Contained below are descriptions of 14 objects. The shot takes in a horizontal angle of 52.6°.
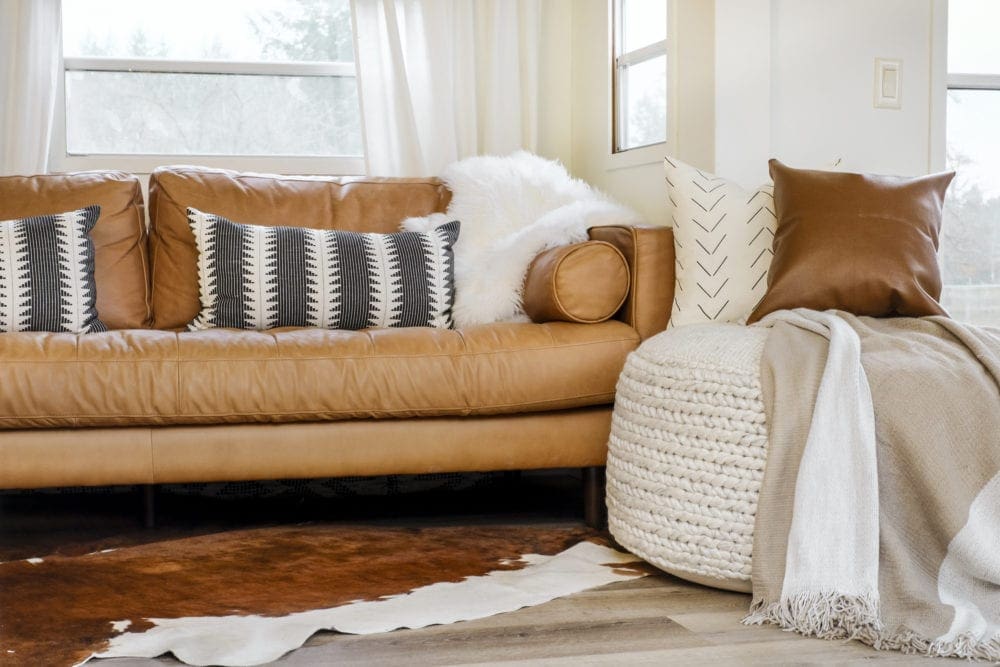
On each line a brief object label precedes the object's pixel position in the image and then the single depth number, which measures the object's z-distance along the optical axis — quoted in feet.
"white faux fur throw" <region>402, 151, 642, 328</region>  9.04
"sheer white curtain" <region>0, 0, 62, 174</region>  11.10
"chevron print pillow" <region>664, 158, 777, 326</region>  8.36
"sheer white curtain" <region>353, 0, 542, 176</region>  11.93
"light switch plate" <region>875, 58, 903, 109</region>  10.31
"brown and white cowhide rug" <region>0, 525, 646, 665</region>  5.67
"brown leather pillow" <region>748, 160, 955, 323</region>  7.77
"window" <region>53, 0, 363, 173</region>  11.88
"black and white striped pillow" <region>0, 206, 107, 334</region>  8.69
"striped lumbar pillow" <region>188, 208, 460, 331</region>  9.07
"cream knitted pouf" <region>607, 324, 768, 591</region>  6.31
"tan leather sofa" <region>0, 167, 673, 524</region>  7.43
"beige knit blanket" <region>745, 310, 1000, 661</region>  5.71
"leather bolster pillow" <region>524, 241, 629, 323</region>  8.25
